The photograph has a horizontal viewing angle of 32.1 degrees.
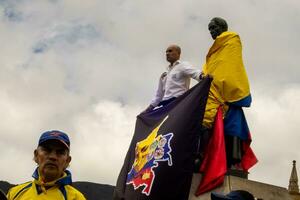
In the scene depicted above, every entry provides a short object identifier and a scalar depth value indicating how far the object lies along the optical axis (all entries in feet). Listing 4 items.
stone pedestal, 20.06
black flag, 19.74
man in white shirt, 23.22
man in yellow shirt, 10.21
